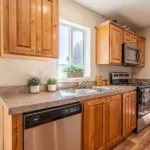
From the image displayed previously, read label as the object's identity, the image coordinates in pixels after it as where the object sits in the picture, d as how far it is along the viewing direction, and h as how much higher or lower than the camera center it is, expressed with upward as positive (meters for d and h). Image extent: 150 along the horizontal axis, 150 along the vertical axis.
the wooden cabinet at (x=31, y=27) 1.41 +0.49
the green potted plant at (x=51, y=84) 2.00 -0.16
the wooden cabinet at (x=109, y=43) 2.68 +0.57
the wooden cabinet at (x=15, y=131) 1.11 -0.47
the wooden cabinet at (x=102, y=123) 1.75 -0.69
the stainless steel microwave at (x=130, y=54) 2.98 +0.42
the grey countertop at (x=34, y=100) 1.14 -0.26
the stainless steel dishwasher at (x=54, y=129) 1.20 -0.53
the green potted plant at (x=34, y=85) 1.82 -0.16
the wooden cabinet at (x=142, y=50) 3.68 +0.60
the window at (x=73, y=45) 2.48 +0.51
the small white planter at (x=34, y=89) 1.81 -0.21
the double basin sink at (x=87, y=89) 2.21 -0.27
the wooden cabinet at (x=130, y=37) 3.06 +0.80
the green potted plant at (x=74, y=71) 2.46 +0.03
